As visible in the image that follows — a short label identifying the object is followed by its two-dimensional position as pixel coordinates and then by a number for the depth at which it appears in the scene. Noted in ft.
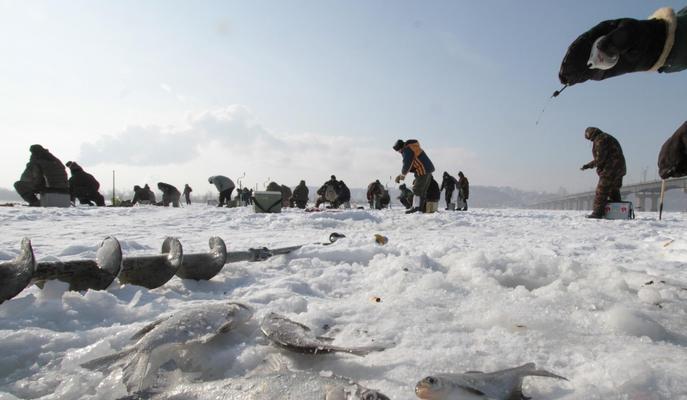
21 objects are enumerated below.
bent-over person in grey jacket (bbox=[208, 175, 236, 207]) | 48.75
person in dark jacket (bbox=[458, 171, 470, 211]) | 53.88
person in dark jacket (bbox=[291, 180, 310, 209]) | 56.29
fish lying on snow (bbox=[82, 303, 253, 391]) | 4.23
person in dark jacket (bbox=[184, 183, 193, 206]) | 89.73
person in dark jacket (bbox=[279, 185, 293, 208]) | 65.21
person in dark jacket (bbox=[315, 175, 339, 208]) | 51.13
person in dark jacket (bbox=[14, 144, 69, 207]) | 33.24
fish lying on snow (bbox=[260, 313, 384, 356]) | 4.62
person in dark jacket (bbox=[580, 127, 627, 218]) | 26.91
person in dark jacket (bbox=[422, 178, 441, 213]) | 33.21
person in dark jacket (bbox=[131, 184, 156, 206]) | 60.90
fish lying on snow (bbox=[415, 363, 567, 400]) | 3.35
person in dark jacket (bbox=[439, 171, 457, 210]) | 56.34
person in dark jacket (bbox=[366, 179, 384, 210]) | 59.47
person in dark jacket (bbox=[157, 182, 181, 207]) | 57.72
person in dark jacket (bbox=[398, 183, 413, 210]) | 58.18
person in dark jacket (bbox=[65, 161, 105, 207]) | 40.37
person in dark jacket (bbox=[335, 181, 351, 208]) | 51.94
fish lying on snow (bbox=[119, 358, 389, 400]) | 3.24
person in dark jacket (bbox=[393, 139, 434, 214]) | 30.73
